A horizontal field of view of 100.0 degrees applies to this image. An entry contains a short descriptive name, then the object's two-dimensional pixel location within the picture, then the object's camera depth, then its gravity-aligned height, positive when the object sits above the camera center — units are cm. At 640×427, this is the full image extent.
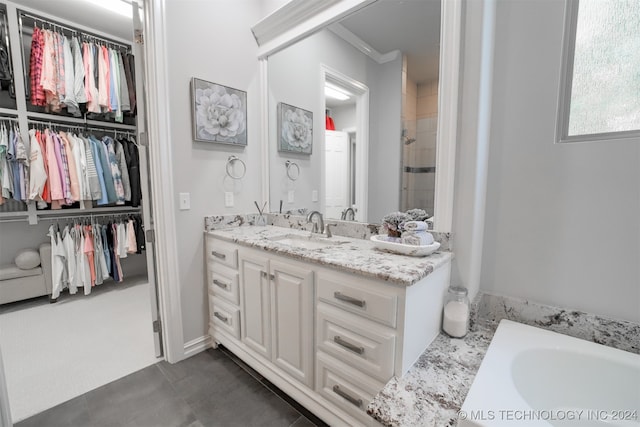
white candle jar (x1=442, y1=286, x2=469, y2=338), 129 -61
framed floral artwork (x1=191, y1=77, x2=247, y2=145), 191 +56
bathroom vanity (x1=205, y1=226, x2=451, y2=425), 107 -60
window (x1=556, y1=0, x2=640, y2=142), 113 +51
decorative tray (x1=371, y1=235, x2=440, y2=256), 126 -29
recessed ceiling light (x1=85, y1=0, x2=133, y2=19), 251 +174
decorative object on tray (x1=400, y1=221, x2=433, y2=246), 129 -23
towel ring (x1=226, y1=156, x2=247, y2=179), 214 +16
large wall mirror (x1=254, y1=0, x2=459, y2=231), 147 +50
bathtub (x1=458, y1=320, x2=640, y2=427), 96 -73
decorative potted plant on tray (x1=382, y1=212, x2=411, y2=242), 146 -19
